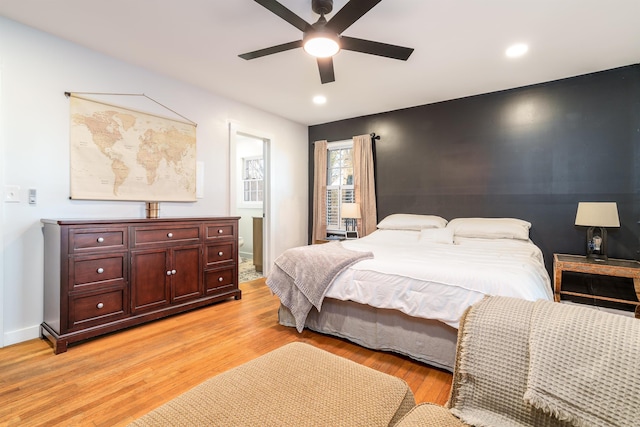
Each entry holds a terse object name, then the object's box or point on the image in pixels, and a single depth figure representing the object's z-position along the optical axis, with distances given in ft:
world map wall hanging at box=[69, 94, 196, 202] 8.80
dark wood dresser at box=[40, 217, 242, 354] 7.48
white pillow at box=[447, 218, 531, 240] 10.50
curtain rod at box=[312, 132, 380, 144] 15.14
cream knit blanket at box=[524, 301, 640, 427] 2.30
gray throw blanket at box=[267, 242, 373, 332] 7.88
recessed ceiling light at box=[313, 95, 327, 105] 12.92
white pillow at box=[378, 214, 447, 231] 12.52
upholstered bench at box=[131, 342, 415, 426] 2.77
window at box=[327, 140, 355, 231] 16.24
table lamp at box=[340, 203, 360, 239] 14.44
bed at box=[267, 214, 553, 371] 6.17
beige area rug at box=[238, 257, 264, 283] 14.77
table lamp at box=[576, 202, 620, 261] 9.33
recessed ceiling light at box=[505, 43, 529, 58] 8.67
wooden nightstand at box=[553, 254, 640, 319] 8.67
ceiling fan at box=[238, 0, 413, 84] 5.92
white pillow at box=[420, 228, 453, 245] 10.69
